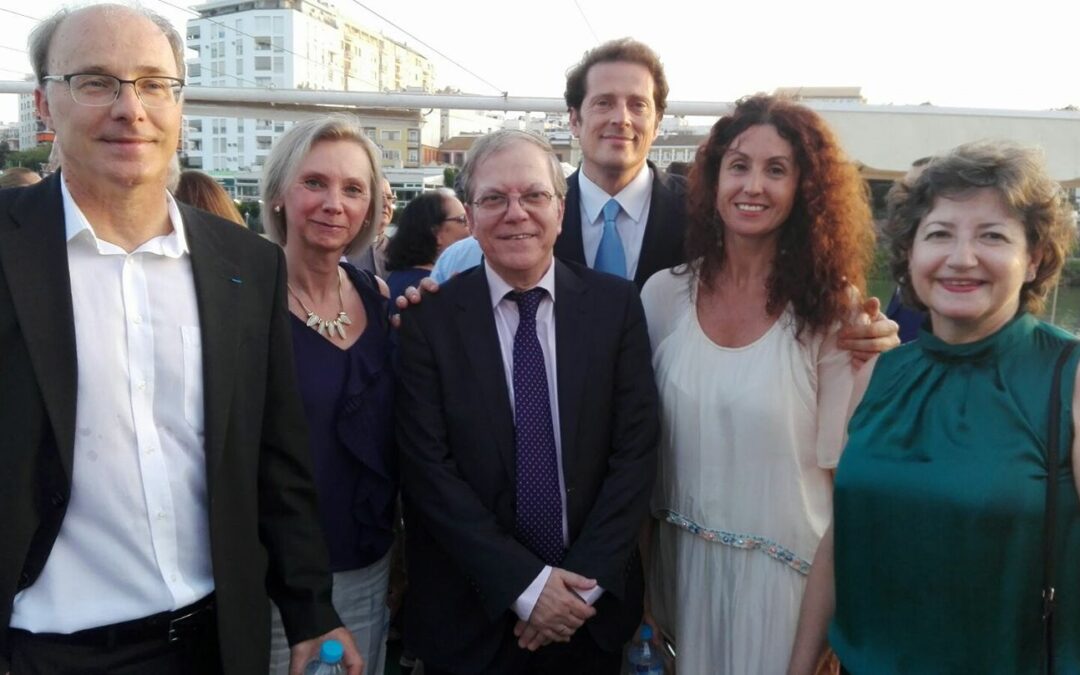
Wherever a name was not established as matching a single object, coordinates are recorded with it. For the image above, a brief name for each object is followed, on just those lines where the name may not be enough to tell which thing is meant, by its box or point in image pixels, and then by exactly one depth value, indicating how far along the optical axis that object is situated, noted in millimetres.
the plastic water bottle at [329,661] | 1876
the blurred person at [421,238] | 5152
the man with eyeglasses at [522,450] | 2139
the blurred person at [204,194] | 3699
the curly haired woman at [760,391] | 2201
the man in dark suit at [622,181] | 3086
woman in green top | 1608
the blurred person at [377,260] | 5945
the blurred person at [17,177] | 5188
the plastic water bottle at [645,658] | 2447
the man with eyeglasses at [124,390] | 1477
